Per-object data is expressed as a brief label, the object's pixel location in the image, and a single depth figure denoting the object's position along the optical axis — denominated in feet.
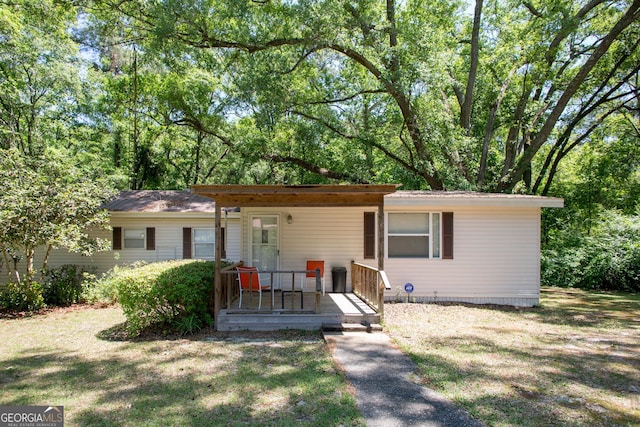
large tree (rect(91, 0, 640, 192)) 47.03
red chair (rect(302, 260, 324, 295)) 33.65
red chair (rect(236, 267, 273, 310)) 25.49
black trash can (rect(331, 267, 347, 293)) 33.83
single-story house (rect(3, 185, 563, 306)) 33.91
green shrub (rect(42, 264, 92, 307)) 34.65
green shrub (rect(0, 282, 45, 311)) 31.83
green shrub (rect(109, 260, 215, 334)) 23.17
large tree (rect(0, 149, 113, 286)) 29.86
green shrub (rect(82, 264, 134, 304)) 34.40
